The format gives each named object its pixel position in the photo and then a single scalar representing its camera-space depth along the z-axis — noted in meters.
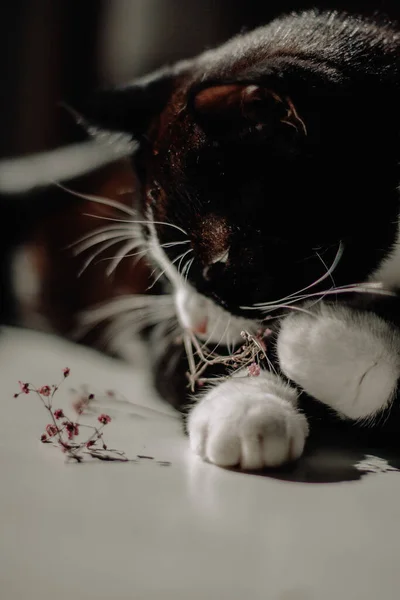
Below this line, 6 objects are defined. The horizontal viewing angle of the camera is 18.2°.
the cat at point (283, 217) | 0.38
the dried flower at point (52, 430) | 0.39
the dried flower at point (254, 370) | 0.40
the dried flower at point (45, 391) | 0.39
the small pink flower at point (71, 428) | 0.38
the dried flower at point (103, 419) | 0.39
